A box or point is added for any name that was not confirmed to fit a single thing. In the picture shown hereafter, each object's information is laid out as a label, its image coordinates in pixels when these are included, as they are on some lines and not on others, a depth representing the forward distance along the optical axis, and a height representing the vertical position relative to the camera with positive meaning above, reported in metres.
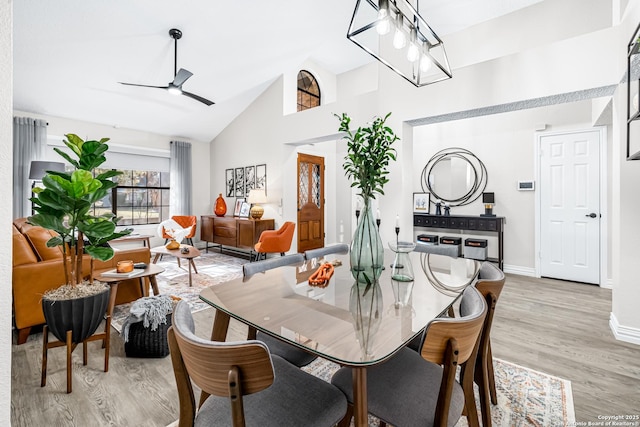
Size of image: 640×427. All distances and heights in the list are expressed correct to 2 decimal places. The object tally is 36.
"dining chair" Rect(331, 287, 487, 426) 0.86 -0.65
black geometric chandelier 1.66 +1.12
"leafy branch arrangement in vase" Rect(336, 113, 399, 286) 1.55 +0.12
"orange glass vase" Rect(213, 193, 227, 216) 6.20 +0.11
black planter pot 1.68 -0.59
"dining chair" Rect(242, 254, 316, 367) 1.44 -0.67
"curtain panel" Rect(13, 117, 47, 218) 4.48 +0.92
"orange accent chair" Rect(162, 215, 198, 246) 6.01 -0.15
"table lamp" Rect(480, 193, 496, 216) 4.48 +0.13
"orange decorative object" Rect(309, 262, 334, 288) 1.51 -0.34
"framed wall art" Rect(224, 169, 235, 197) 6.48 +0.64
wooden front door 6.00 +0.21
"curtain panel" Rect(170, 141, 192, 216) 6.32 +0.68
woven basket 2.12 -0.92
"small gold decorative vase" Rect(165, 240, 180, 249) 4.08 -0.45
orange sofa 2.24 -0.47
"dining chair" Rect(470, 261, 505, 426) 1.27 -0.54
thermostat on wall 4.23 +0.36
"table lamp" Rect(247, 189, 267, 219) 5.51 +0.22
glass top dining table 0.90 -0.39
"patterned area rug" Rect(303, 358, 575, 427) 1.54 -1.07
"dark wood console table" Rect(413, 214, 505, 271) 4.37 -0.20
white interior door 3.84 +0.06
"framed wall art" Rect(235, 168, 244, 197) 6.25 +0.64
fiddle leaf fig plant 1.69 +0.05
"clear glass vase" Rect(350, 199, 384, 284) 1.61 -0.21
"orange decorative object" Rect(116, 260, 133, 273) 2.51 -0.46
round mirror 4.71 +0.56
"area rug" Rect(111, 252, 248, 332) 3.09 -0.92
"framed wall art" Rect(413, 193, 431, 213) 5.14 +0.16
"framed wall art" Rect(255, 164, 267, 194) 5.77 +0.69
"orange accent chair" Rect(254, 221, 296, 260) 4.80 -0.46
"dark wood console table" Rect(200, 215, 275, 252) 5.38 -0.34
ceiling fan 3.63 +1.67
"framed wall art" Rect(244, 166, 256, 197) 6.00 +0.68
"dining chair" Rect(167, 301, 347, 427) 0.74 -0.54
